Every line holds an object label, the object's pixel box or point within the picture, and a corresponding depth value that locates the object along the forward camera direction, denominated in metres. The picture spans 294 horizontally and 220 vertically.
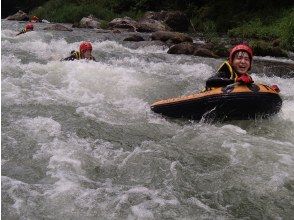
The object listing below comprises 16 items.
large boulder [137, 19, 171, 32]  21.66
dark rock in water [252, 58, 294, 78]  11.24
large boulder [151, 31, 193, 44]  16.58
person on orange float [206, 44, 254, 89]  6.92
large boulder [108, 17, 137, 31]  22.03
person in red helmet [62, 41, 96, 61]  9.80
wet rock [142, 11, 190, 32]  23.41
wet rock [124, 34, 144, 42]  16.31
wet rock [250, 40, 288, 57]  14.39
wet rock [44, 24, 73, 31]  19.85
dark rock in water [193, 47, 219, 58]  13.12
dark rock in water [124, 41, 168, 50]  14.83
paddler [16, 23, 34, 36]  16.92
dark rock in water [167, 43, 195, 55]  13.40
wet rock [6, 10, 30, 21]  30.50
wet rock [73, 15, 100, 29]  23.20
